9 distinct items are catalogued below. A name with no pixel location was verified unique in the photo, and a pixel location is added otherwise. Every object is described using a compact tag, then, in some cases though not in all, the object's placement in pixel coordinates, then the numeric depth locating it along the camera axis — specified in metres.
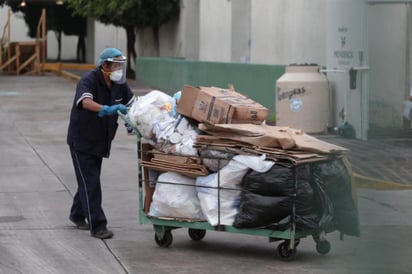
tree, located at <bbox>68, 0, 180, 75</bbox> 57.32
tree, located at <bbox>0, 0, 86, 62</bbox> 84.94
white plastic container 29.67
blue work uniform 15.01
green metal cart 13.17
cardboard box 13.98
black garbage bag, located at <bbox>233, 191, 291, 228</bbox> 13.04
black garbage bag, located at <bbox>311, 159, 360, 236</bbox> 13.13
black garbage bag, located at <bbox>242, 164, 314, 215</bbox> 12.99
